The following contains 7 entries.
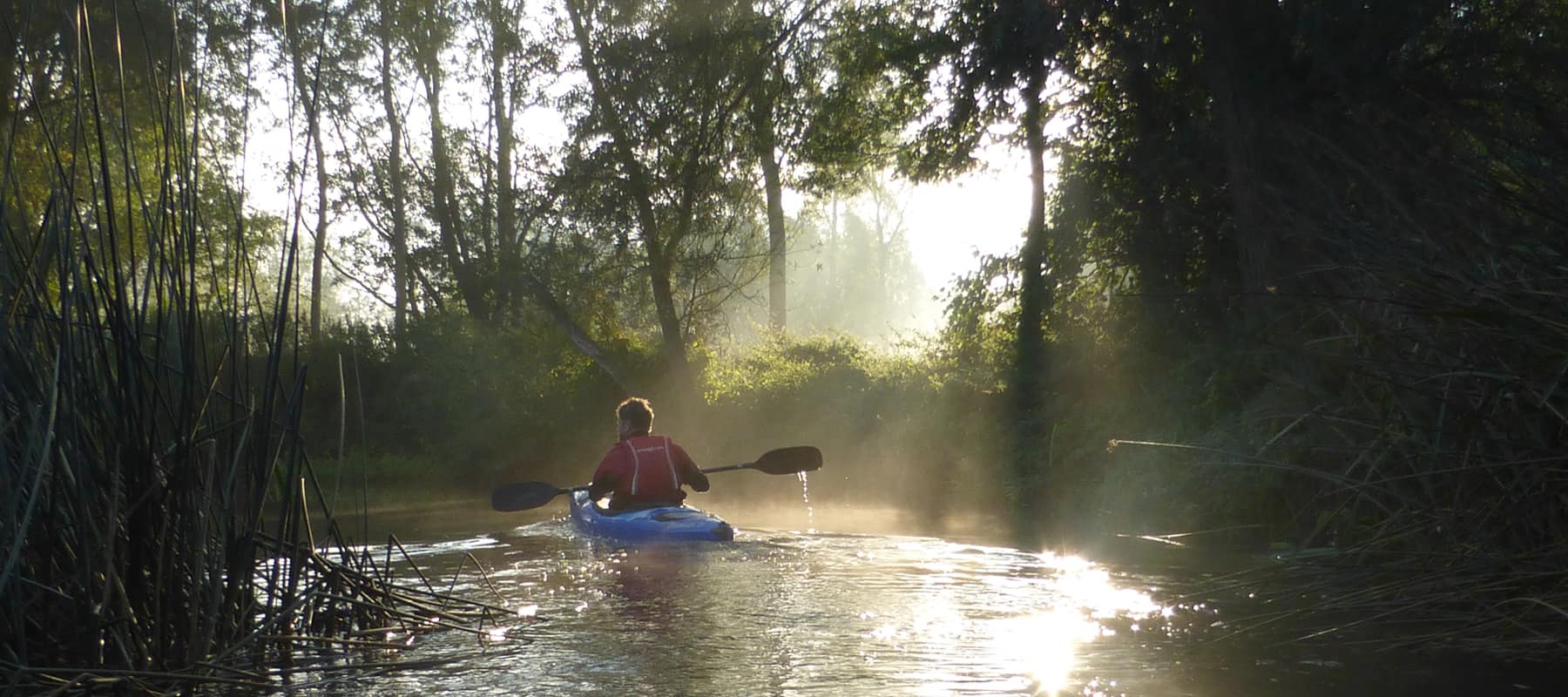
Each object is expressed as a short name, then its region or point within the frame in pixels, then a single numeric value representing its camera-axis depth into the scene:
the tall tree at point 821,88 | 17.09
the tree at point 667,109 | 16.84
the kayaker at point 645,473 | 9.91
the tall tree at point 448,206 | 21.81
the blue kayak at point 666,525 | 9.25
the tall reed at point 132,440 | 3.70
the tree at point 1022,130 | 12.23
